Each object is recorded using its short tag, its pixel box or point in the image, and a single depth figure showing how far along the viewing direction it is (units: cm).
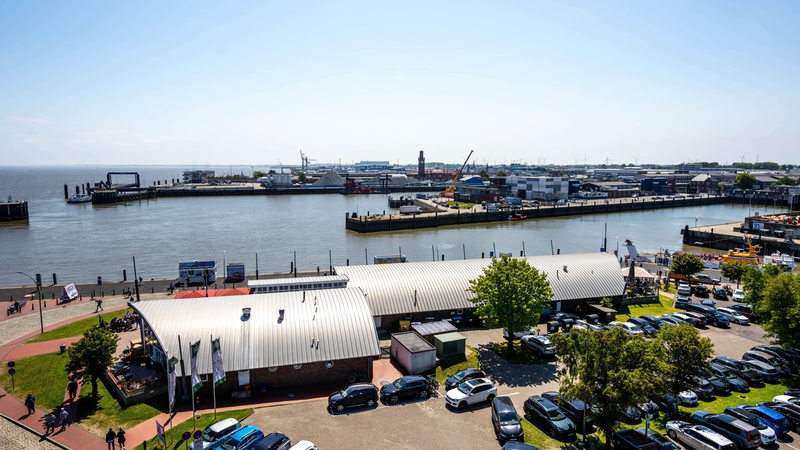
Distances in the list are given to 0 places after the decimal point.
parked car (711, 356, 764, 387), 2324
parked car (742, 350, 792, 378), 2418
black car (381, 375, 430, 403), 2055
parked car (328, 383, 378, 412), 1984
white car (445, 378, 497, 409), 2002
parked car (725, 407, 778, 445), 1734
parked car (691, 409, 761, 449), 1705
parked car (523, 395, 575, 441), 1779
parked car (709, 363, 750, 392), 2239
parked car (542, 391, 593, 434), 1814
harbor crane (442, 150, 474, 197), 14932
